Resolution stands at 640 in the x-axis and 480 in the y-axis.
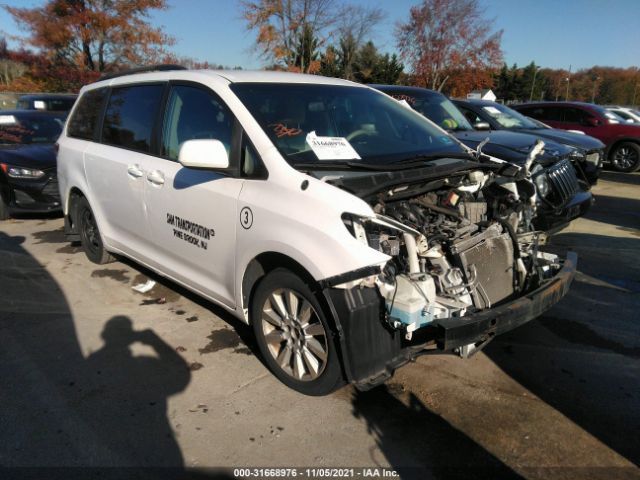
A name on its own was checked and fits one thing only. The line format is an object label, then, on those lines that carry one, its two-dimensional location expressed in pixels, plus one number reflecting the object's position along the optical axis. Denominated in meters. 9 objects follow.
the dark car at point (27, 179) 7.16
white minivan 2.65
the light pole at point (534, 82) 61.34
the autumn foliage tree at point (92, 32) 24.64
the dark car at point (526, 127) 8.06
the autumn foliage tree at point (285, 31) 27.31
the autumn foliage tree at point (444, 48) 27.44
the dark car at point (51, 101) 13.14
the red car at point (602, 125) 12.75
